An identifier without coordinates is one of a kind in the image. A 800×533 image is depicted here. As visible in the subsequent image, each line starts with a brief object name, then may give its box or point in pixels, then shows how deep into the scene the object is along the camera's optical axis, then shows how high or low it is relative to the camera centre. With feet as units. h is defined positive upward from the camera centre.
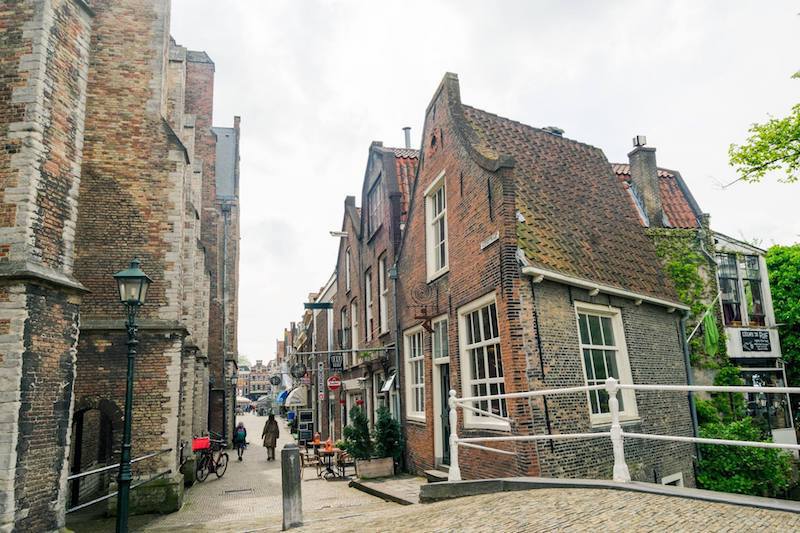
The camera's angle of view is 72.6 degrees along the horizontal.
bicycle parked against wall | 53.88 -6.65
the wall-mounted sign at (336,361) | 69.72 +3.48
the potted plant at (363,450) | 42.75 -4.94
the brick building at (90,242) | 24.81 +9.89
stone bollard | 25.23 -4.71
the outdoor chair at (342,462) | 49.47 -6.55
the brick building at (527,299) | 29.73 +5.05
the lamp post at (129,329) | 23.47 +3.17
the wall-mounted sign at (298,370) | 93.08 +3.47
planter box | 42.55 -6.20
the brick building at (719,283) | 47.42 +8.25
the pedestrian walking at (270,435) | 72.64 -5.63
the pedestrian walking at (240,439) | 78.07 -6.52
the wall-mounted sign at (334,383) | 68.49 +0.72
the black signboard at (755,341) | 51.31 +2.64
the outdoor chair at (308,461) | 56.39 -7.44
